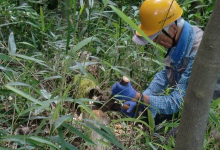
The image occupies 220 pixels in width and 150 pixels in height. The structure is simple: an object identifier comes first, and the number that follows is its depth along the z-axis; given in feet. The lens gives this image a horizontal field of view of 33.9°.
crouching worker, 8.24
